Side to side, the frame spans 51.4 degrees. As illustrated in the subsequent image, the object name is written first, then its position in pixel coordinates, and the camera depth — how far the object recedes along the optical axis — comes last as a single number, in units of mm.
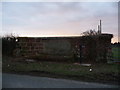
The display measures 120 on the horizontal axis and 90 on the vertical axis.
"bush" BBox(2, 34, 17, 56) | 8608
